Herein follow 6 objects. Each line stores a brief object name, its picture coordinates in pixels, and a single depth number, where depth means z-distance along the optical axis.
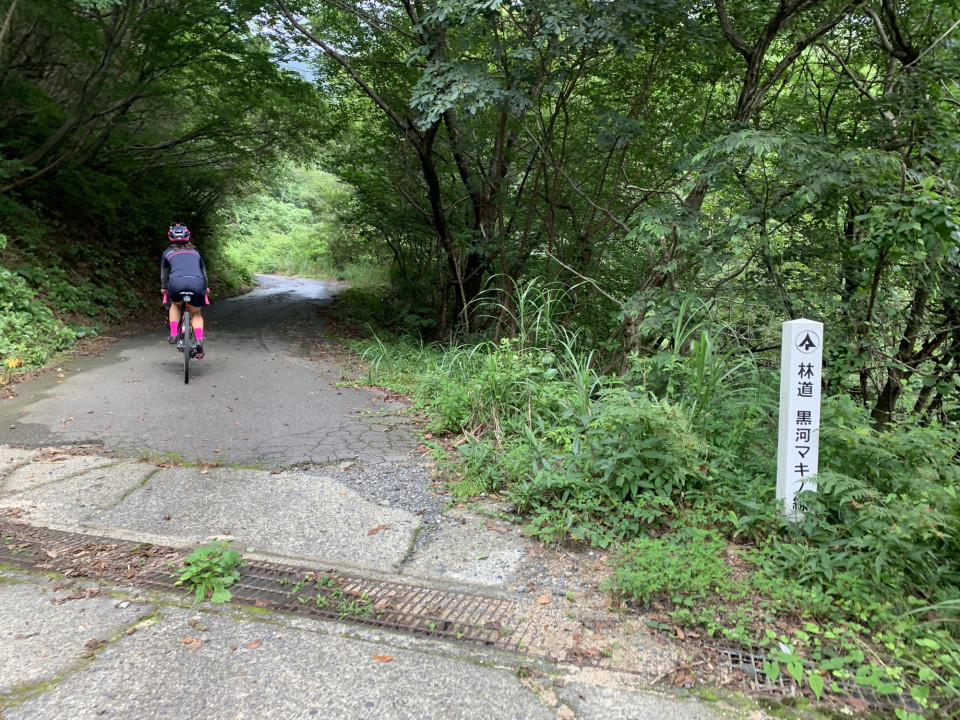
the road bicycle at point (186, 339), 6.89
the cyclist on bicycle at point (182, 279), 6.94
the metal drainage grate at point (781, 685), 2.30
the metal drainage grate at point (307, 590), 2.74
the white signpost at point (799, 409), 3.24
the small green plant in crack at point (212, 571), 2.89
